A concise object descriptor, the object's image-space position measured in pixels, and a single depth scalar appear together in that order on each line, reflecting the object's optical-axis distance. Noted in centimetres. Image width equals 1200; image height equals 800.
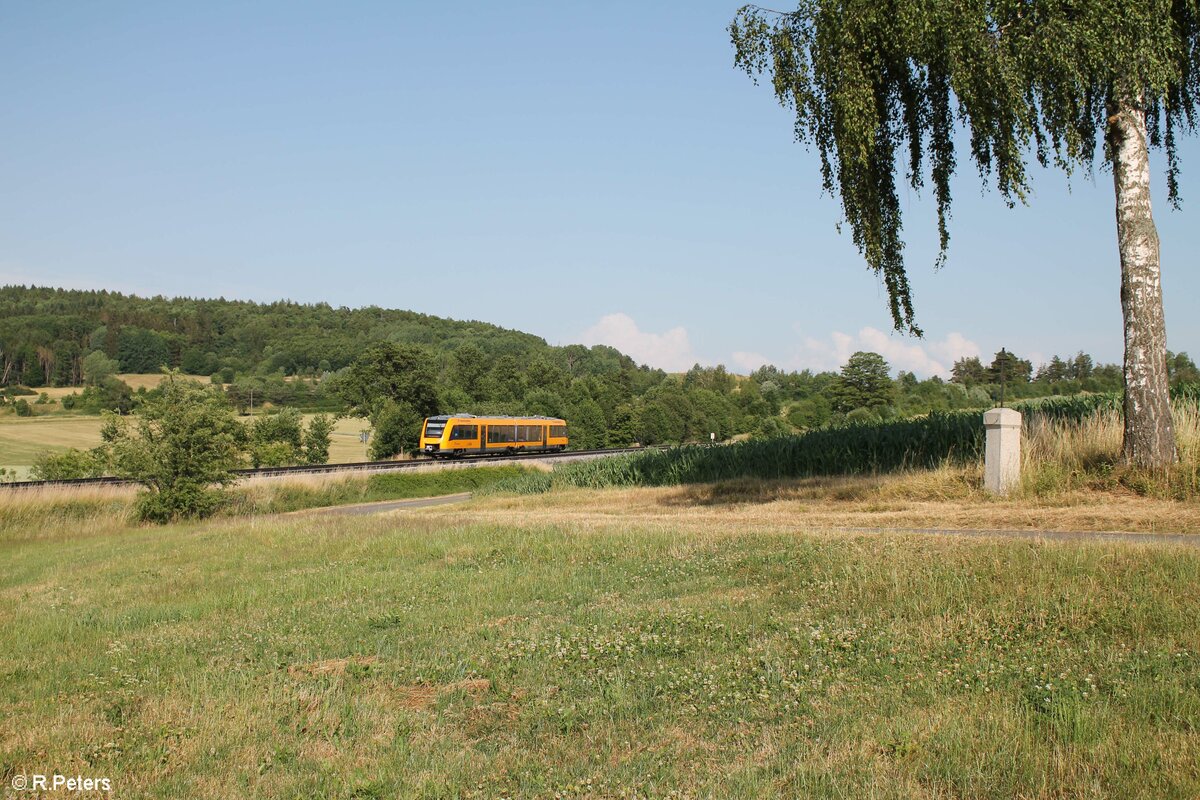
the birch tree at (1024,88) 1262
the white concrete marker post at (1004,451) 1420
